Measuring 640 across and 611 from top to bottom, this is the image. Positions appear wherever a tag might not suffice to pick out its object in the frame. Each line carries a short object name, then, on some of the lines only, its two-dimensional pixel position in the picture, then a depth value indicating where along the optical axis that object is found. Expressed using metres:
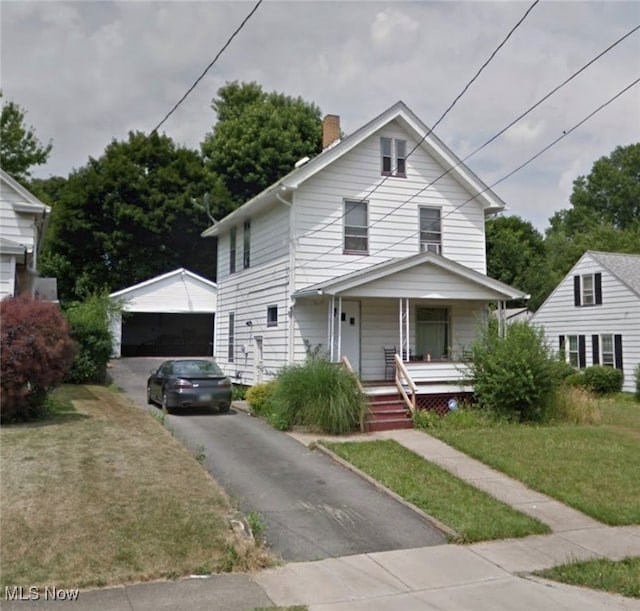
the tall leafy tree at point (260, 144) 39.69
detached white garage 30.69
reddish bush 11.34
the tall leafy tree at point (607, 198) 60.22
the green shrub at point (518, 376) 14.91
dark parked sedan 15.52
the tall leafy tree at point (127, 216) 36.62
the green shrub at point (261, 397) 15.56
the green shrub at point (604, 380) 25.64
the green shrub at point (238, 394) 19.41
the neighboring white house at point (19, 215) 18.02
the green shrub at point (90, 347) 20.31
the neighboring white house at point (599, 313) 25.94
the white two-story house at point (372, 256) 17.19
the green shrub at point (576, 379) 25.34
